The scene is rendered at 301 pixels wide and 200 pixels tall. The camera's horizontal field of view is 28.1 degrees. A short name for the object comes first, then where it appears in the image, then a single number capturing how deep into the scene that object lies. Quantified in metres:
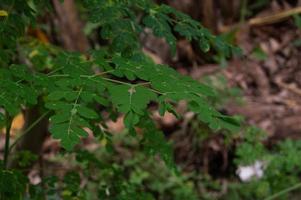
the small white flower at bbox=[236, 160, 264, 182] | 3.89
